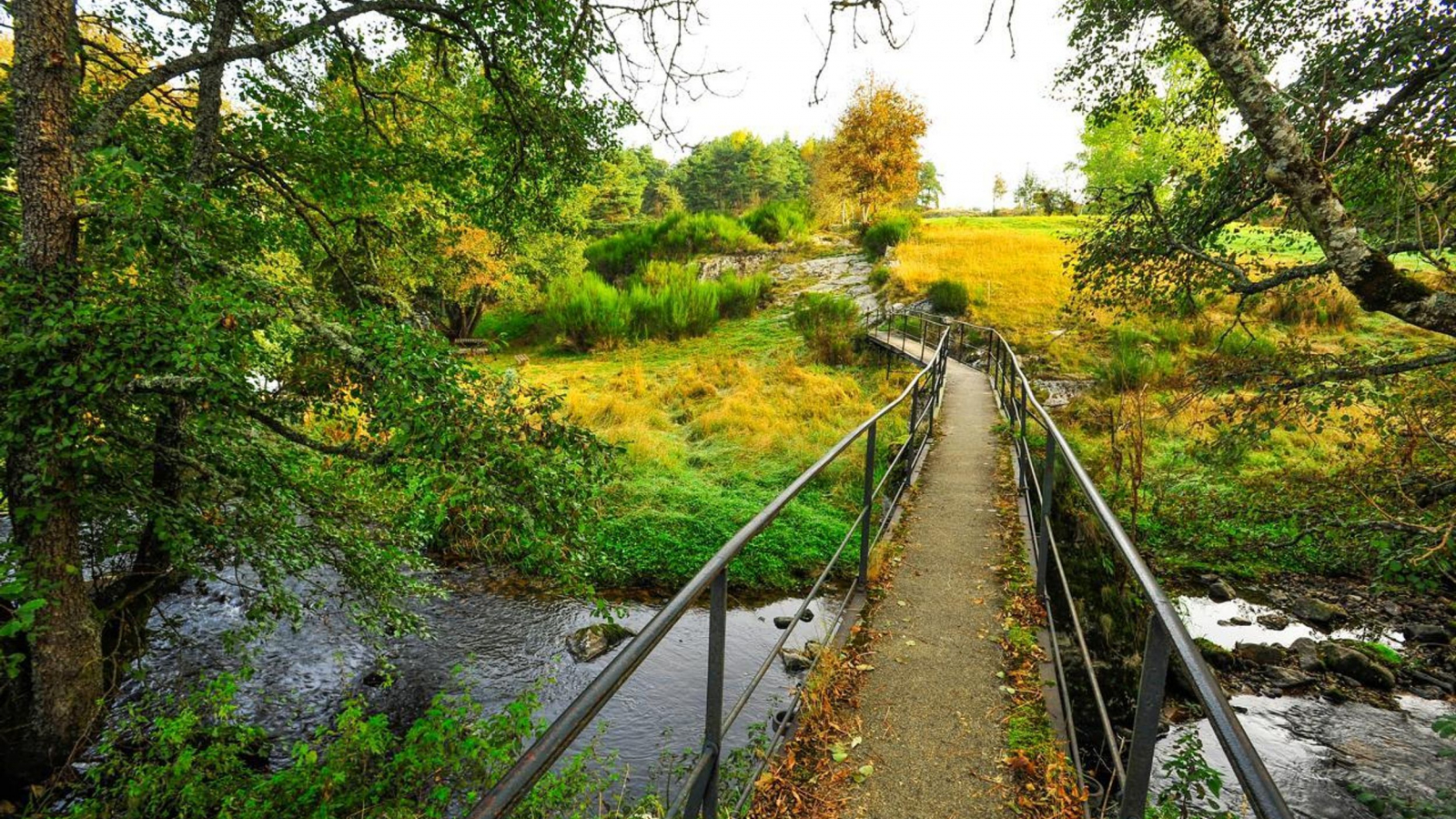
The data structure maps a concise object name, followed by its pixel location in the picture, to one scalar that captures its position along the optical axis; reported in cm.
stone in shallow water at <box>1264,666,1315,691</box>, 510
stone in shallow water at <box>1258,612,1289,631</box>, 600
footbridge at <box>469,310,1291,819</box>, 107
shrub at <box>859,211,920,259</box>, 2623
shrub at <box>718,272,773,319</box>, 2327
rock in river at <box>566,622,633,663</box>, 600
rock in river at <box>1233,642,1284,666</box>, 537
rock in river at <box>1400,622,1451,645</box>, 566
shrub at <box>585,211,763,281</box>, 2881
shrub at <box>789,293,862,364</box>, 1672
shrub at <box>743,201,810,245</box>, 3019
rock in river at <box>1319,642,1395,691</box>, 504
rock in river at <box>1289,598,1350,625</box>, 608
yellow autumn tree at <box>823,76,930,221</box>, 2861
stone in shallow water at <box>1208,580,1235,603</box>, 655
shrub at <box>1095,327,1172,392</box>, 1176
